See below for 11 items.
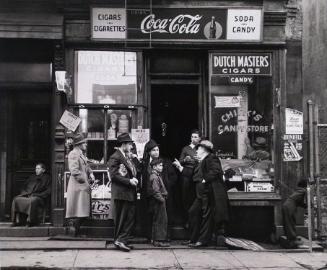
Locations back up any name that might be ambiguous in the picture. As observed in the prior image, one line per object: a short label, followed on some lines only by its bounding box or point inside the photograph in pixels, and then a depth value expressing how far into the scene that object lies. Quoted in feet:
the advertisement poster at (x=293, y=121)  36.47
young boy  33.04
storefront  35.83
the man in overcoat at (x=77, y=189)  33.42
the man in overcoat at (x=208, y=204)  33.06
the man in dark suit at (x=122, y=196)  31.68
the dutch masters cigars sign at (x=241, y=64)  36.58
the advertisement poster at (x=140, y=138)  36.04
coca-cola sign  36.11
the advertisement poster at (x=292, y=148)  36.45
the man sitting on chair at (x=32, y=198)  35.01
